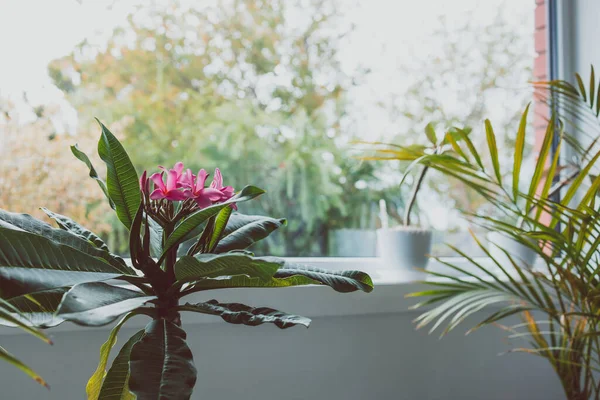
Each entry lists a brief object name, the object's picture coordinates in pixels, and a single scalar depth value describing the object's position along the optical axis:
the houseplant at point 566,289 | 1.21
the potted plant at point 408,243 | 1.57
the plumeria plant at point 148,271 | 0.73
